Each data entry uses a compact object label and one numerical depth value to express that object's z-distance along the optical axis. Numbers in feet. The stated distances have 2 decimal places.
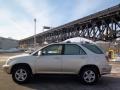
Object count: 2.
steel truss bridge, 52.58
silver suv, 12.44
